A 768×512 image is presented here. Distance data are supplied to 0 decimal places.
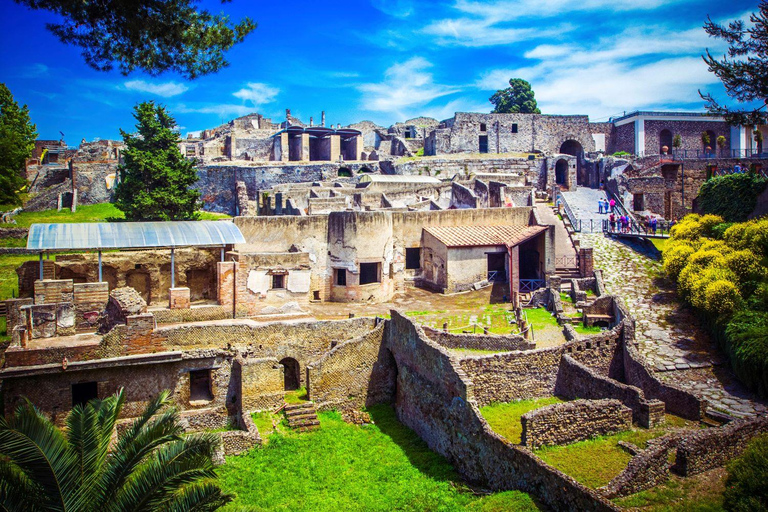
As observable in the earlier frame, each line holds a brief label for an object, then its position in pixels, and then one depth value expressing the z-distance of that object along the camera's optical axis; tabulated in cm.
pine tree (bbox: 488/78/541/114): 5928
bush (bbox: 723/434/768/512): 963
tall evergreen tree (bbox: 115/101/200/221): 2978
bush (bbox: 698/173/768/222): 2505
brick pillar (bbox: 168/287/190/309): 1975
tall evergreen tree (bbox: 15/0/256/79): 1160
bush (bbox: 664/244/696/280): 2191
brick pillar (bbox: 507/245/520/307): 2492
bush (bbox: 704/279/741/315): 1812
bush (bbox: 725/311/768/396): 1534
